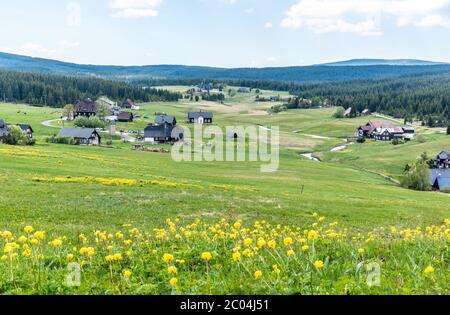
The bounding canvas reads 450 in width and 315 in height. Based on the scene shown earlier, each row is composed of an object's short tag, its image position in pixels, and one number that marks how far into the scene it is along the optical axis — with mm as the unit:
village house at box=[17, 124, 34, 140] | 113375
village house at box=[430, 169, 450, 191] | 81812
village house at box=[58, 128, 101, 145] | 115000
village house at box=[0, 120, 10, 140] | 107000
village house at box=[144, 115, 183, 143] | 129500
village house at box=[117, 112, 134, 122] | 178000
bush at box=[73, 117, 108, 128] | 145875
